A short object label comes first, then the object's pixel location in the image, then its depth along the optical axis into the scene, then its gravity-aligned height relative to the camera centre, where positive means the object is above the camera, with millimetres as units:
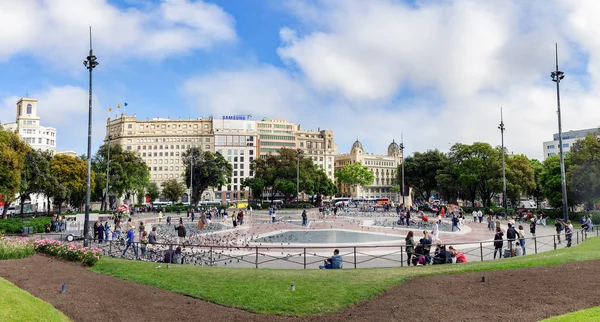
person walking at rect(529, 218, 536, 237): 28438 -2353
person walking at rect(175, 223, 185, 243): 24308 -2175
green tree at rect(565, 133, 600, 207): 41719 +2127
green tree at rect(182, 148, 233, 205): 80000 +4417
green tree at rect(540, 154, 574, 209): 47656 +966
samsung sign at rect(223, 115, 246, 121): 132000 +24162
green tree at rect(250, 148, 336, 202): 83188 +3906
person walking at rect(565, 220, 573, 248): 23056 -2267
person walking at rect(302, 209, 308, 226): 42178 -2623
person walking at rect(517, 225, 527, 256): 19942 -2492
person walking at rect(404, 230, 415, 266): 17203 -2346
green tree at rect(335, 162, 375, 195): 133800 +5823
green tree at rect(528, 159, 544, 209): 72875 +2987
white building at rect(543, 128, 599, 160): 115831 +14262
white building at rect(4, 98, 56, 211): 101375 +16817
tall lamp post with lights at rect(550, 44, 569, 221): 29914 +7332
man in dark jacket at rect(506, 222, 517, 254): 20547 -1947
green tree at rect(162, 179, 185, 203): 92875 +738
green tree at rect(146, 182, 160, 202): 112125 +640
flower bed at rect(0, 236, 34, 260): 16109 -2106
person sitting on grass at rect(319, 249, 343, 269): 16500 -2704
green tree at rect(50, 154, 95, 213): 51959 +2744
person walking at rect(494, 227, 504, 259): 19031 -2223
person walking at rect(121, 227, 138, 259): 20112 -2191
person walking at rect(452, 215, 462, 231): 35969 -2500
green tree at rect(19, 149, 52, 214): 46281 +2460
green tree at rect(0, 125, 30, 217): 35469 +2385
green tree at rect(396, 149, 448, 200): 80938 +4792
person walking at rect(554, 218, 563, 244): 26912 -2183
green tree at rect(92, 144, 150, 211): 66062 +4008
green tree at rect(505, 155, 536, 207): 59375 +2386
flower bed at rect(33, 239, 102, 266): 16328 -2279
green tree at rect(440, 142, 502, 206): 61344 +3646
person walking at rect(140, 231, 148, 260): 19550 -2684
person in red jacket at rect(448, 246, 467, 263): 17453 -2683
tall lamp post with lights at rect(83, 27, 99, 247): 21953 +3975
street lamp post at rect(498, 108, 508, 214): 45969 +7122
